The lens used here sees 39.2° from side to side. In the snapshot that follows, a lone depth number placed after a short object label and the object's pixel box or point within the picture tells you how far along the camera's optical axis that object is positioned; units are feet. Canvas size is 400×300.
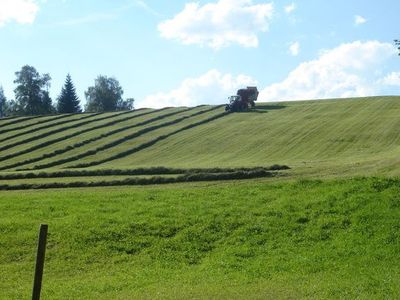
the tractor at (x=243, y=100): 261.65
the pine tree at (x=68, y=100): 415.85
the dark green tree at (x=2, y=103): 516.32
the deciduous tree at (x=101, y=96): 493.15
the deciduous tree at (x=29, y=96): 439.63
